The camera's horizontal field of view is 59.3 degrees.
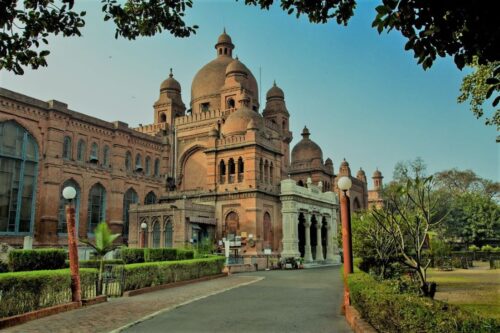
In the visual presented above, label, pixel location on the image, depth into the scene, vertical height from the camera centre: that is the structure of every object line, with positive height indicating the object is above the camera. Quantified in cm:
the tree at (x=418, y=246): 838 +0
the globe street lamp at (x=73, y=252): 1189 -5
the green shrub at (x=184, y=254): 2145 -27
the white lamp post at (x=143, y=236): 3281 +97
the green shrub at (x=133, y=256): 2091 -31
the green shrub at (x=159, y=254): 2050 -25
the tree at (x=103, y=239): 1495 +36
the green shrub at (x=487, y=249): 4160 -37
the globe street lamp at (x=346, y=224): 1126 +57
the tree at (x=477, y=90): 1400 +509
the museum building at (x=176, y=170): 2870 +618
